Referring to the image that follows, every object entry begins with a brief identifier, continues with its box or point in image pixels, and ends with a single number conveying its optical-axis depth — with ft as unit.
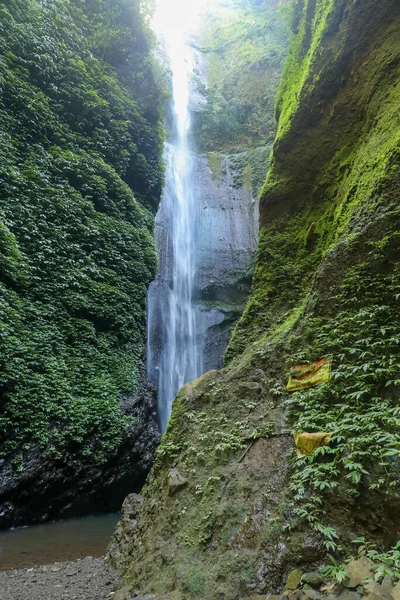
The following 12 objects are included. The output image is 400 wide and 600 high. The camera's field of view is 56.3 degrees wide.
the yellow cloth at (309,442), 11.03
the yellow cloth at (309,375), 13.42
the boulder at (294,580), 8.61
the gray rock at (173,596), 9.93
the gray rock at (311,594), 7.63
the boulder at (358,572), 7.55
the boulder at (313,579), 8.25
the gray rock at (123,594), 11.76
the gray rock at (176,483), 14.26
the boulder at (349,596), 7.19
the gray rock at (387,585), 6.79
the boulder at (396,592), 6.53
